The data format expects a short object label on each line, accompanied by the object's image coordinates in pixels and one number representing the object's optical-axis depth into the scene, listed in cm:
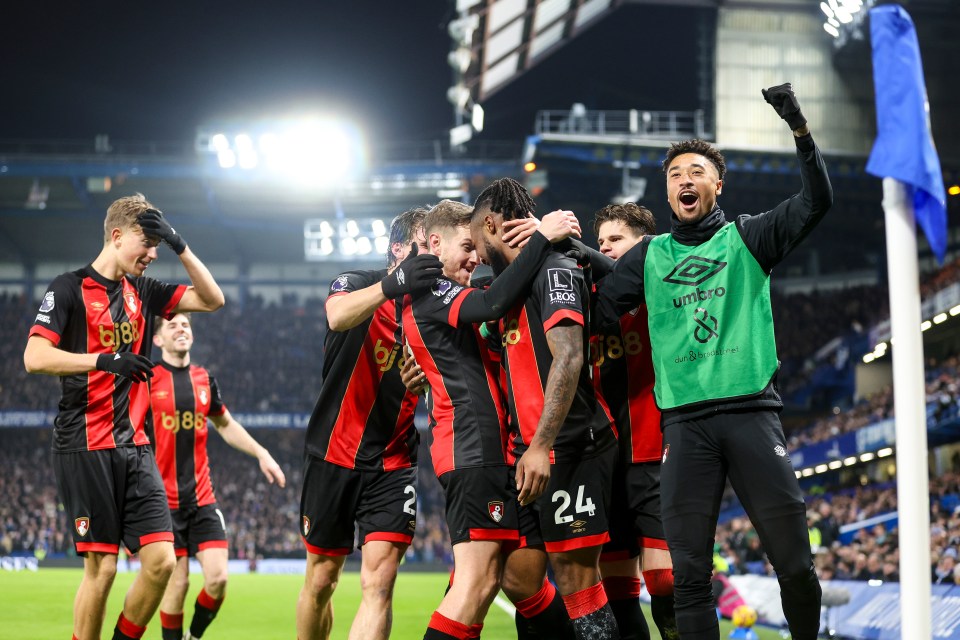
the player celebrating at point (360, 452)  544
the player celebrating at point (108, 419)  580
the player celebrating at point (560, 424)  420
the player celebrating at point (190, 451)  812
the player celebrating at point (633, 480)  509
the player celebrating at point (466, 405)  435
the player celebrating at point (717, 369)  417
